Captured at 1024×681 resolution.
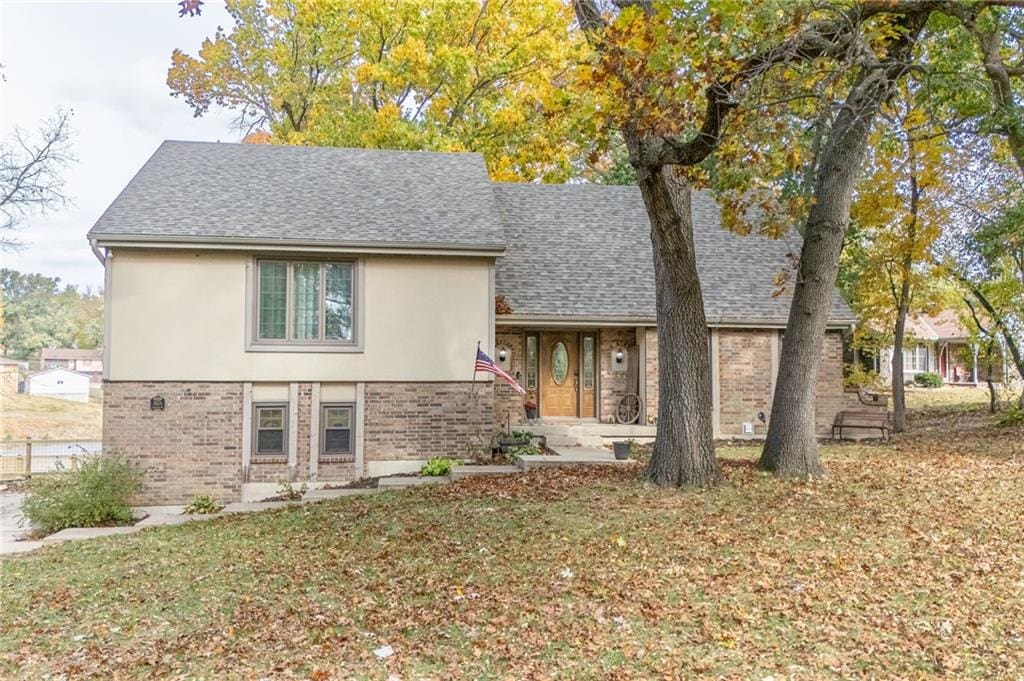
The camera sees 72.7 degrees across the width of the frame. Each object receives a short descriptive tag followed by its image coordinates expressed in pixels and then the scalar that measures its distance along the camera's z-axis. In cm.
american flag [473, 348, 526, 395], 1196
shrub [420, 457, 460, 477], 1155
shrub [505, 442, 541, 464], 1158
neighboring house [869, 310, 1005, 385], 3382
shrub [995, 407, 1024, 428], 1500
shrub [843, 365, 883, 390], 2041
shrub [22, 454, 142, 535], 1029
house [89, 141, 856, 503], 1185
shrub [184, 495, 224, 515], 1088
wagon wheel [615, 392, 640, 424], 1464
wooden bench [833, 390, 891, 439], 1363
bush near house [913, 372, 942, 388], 3227
